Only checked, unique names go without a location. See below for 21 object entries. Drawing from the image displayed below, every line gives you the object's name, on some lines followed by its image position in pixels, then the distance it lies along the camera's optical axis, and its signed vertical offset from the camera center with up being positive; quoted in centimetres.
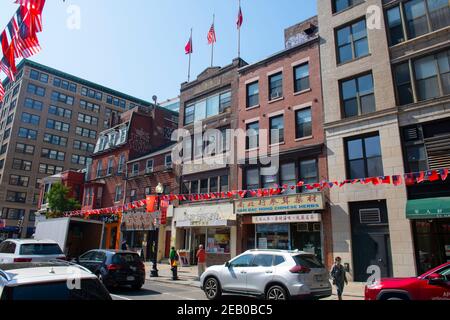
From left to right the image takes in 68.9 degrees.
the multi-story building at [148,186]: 2889 +524
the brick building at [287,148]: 1933 +599
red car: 732 -96
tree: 3688 +431
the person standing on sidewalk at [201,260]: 1827 -95
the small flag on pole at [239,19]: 2656 +1759
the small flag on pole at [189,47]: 3005 +1736
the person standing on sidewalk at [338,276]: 1174 -111
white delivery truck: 2182 +53
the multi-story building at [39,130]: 6325 +2258
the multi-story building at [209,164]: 2403 +609
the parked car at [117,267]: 1284 -103
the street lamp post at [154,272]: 1898 -171
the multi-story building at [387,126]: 1579 +620
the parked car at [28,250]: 1318 -44
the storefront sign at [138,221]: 3036 +192
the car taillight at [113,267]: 1288 -99
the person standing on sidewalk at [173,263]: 1825 -115
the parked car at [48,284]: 418 -57
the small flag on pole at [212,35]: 2723 +1680
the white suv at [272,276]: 962 -102
